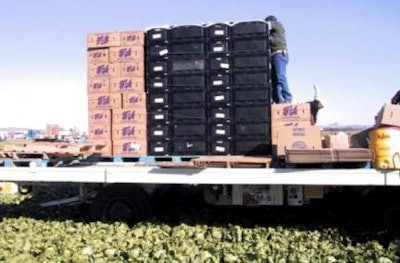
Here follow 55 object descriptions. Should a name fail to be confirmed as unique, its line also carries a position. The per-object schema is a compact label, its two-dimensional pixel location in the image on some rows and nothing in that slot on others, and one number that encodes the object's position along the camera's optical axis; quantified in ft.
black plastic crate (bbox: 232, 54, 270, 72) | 25.77
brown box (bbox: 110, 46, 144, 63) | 27.40
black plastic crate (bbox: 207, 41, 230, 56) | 26.23
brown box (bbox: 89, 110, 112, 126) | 27.71
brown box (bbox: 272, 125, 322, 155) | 24.18
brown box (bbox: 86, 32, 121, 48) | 27.55
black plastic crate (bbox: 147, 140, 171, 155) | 27.04
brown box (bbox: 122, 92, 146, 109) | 27.27
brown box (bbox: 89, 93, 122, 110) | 27.55
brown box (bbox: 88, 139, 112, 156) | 27.45
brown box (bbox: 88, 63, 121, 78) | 27.50
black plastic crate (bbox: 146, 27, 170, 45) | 27.01
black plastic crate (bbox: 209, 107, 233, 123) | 26.35
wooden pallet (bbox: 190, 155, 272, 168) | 23.86
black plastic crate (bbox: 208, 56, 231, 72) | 26.24
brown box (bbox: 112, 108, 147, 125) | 27.25
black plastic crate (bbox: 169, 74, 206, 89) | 26.61
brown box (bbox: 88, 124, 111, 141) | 27.76
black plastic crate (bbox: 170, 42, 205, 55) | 26.55
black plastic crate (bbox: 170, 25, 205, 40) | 26.58
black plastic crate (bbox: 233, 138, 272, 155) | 25.93
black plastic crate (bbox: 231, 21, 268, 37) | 25.72
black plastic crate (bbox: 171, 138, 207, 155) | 26.61
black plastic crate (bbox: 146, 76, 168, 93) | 27.12
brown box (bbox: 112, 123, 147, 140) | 27.27
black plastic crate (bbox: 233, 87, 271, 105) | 25.90
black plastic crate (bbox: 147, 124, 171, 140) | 27.07
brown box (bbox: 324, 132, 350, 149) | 23.99
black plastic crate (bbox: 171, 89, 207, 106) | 26.63
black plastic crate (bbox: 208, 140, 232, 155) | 26.27
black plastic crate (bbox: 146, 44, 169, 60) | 27.07
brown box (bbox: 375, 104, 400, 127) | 21.66
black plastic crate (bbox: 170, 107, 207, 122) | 26.61
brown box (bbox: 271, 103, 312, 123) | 25.38
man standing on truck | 27.07
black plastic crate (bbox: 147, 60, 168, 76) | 27.07
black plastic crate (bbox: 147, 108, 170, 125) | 27.09
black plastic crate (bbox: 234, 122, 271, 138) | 25.90
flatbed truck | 22.49
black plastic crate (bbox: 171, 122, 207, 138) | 26.61
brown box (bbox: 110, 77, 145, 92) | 27.35
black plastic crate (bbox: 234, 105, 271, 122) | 25.89
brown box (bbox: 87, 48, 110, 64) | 27.84
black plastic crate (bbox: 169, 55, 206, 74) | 26.58
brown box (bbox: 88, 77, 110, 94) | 27.71
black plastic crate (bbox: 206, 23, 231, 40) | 26.21
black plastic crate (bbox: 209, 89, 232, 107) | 26.35
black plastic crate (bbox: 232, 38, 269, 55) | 25.75
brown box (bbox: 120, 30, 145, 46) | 27.37
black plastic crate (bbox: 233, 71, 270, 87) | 25.84
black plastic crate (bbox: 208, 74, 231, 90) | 26.32
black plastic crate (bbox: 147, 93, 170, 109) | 27.12
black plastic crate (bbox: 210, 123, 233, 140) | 26.32
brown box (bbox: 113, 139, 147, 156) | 27.27
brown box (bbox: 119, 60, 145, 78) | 27.35
